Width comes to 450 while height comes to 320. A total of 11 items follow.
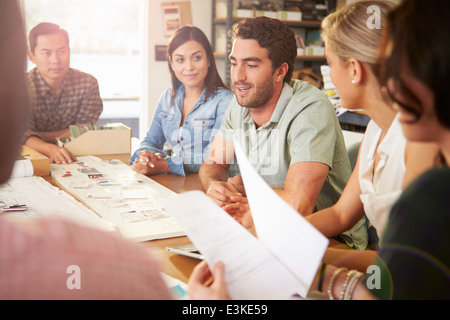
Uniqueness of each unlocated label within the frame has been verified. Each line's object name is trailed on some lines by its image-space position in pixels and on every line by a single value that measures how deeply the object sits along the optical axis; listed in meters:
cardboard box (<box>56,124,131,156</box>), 2.36
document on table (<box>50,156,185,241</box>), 1.35
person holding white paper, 0.67
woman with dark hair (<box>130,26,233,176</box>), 2.54
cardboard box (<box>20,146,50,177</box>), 1.94
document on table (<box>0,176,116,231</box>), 1.39
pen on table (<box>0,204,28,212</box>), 1.44
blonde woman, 1.23
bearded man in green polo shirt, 1.61
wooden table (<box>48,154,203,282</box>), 1.08
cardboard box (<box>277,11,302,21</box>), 4.79
